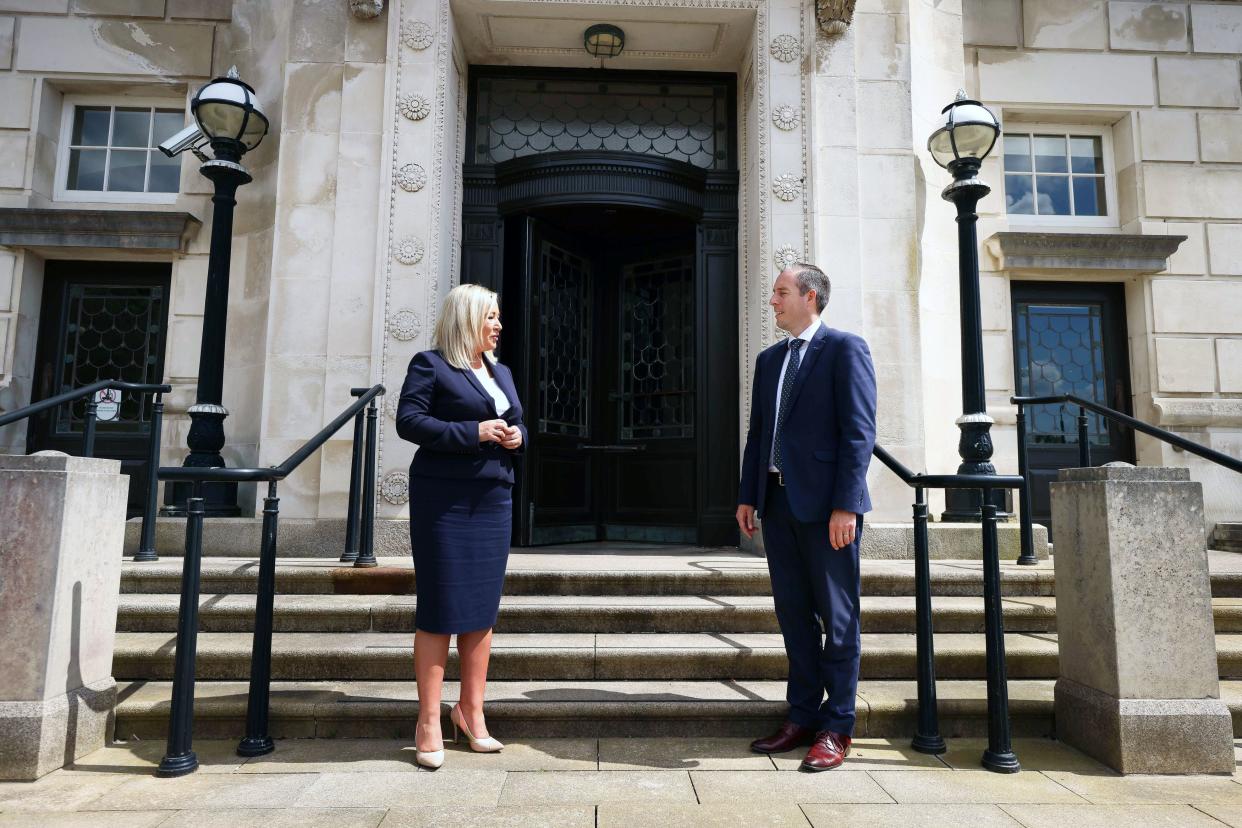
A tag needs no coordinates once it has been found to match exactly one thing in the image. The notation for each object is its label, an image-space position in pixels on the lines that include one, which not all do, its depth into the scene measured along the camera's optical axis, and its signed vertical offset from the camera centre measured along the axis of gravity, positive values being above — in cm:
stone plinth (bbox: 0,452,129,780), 307 -51
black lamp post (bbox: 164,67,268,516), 559 +195
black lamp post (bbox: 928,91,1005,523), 559 +180
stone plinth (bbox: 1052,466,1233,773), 324 -55
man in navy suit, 324 +0
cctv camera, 639 +287
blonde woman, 321 -2
